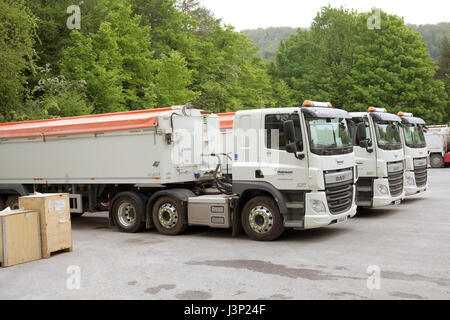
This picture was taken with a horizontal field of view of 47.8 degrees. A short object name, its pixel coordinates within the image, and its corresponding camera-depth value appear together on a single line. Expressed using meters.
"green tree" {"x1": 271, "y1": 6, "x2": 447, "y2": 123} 47.06
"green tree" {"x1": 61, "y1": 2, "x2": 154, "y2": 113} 28.66
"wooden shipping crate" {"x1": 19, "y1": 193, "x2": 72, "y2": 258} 9.56
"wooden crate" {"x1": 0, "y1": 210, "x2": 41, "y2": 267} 8.96
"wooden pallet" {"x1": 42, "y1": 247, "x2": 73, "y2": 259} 9.55
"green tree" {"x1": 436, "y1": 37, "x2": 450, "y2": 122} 74.38
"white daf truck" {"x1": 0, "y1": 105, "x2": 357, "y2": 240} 10.30
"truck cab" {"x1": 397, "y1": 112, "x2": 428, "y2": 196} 16.06
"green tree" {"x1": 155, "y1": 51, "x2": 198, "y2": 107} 33.03
